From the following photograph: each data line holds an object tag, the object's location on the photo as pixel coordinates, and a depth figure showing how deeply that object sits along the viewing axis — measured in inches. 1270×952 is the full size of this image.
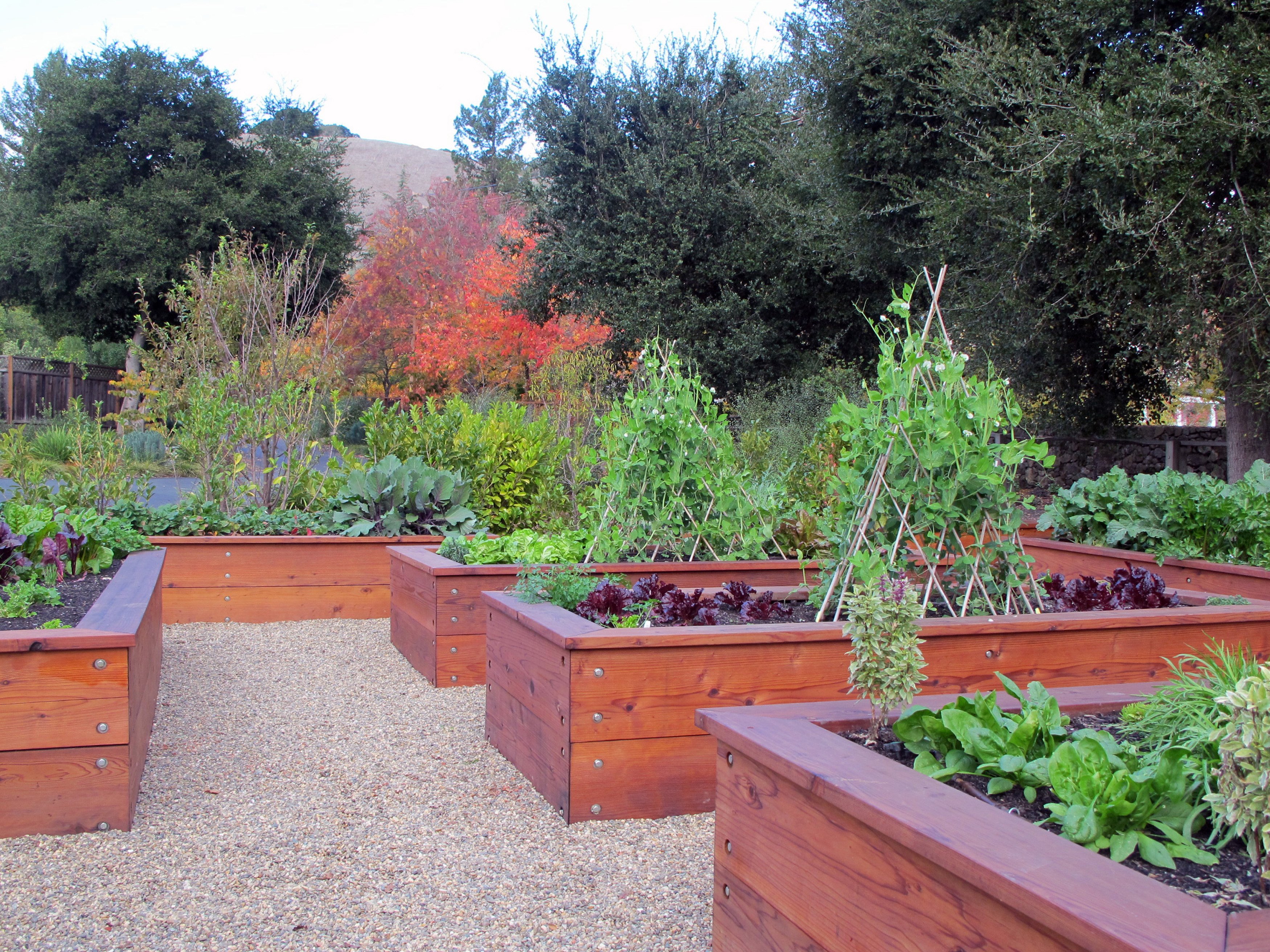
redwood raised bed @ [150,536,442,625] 231.1
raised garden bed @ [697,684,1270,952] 46.1
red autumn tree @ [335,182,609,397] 787.4
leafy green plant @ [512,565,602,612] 141.7
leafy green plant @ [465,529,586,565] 184.4
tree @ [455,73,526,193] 1854.1
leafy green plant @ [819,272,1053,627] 131.9
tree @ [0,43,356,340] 792.3
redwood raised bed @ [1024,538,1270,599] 185.5
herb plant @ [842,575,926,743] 79.0
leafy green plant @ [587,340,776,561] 179.3
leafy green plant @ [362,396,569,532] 278.8
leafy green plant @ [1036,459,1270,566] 199.0
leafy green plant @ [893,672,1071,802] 71.2
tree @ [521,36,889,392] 536.4
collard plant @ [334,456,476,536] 251.4
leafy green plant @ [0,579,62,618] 129.8
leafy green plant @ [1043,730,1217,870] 60.5
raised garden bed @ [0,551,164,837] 106.7
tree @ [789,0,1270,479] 275.0
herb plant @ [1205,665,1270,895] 52.6
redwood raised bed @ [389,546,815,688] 179.8
